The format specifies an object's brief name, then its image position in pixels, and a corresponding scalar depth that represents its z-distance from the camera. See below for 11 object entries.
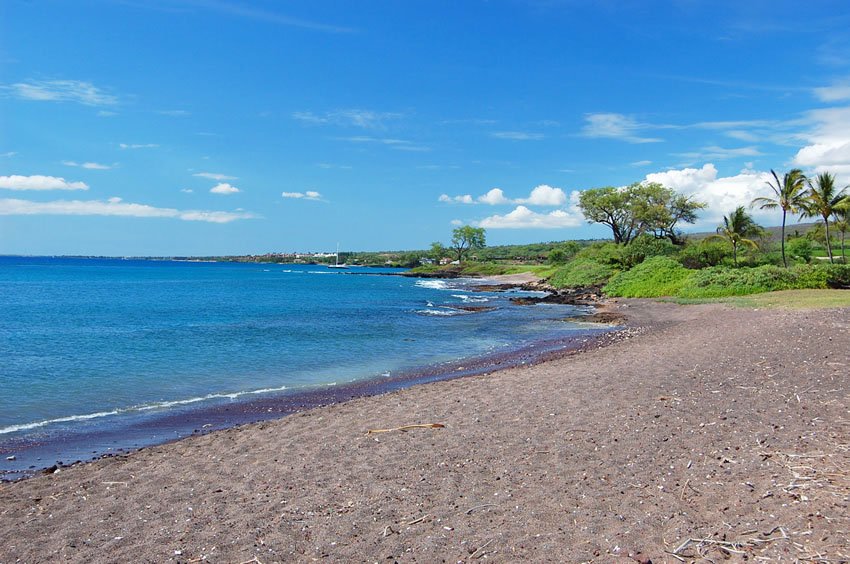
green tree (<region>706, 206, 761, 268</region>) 47.59
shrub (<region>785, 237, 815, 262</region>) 55.81
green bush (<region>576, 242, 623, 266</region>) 59.47
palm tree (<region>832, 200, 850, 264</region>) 40.20
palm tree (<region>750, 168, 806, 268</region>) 40.44
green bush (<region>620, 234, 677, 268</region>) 55.49
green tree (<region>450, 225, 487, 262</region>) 138.00
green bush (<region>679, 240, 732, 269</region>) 52.50
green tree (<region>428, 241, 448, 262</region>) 154.74
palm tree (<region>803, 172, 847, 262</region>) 40.81
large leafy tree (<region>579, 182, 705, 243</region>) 61.88
